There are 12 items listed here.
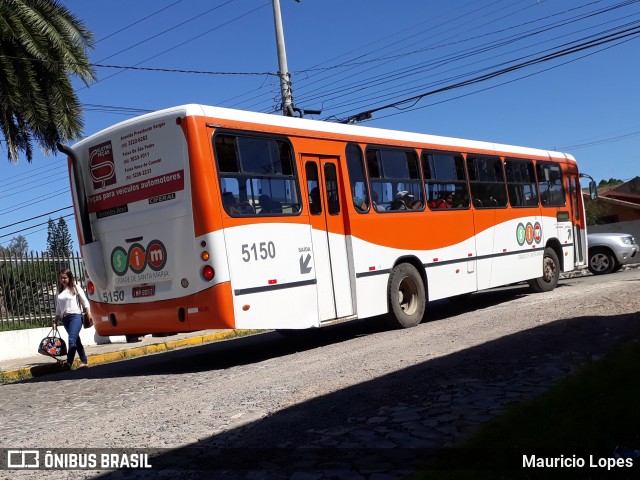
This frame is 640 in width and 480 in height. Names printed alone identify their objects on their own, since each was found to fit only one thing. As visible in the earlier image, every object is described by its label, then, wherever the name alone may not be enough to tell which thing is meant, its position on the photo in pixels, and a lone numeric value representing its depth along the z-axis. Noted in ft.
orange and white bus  29.17
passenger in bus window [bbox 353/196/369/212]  35.88
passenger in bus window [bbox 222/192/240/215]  29.35
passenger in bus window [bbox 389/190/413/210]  38.68
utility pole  74.54
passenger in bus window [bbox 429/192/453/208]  41.56
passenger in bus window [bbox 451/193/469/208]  43.57
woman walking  38.04
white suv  73.26
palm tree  57.67
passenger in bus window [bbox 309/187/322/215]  33.50
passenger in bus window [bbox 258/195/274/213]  30.86
